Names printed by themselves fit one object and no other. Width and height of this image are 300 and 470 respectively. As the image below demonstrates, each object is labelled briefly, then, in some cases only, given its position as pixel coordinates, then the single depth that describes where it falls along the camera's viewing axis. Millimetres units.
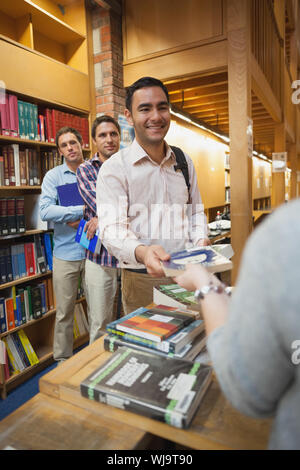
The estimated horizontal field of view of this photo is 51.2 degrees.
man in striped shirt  2344
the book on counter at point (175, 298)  1340
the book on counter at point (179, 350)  956
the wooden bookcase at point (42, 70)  2615
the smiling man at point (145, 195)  1625
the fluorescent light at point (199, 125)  4809
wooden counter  692
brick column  3389
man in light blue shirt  2768
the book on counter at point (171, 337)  955
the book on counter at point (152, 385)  741
